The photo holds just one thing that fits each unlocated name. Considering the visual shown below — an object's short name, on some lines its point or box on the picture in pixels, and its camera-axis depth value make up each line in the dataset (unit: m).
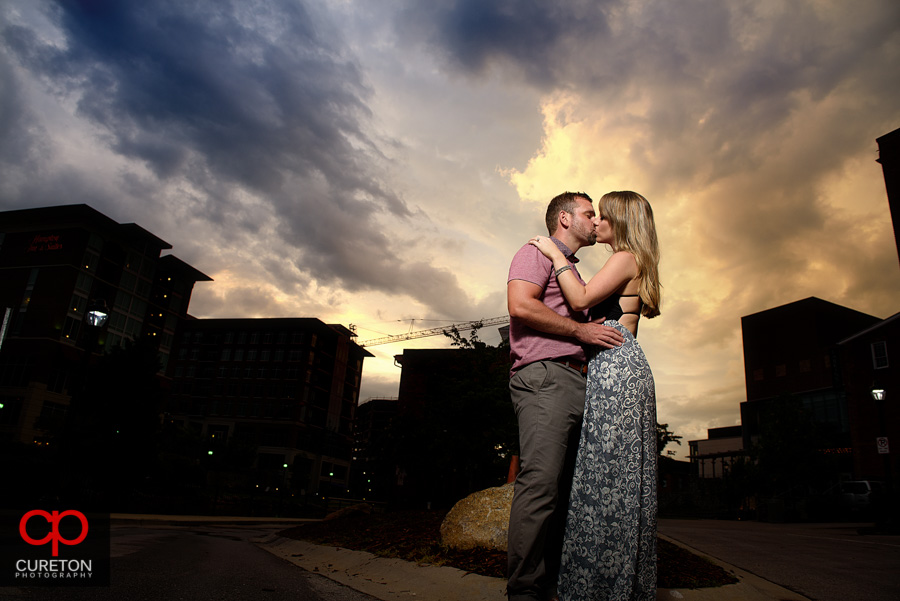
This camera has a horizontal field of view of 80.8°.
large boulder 5.12
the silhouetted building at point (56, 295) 47.88
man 2.40
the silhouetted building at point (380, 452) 17.30
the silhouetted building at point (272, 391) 80.06
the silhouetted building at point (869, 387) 28.70
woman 2.42
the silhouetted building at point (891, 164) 29.42
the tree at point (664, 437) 31.00
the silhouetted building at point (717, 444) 71.50
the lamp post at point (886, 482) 14.23
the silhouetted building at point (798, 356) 42.81
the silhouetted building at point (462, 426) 14.56
